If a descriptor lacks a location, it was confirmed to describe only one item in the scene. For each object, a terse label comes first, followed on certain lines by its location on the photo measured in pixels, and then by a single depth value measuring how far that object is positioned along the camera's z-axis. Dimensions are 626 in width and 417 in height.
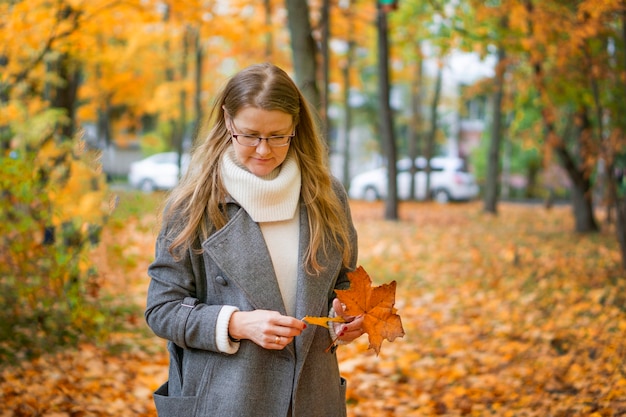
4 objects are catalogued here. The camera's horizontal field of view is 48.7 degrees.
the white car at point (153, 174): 27.62
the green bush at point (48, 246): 4.54
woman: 2.07
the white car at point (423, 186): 26.34
